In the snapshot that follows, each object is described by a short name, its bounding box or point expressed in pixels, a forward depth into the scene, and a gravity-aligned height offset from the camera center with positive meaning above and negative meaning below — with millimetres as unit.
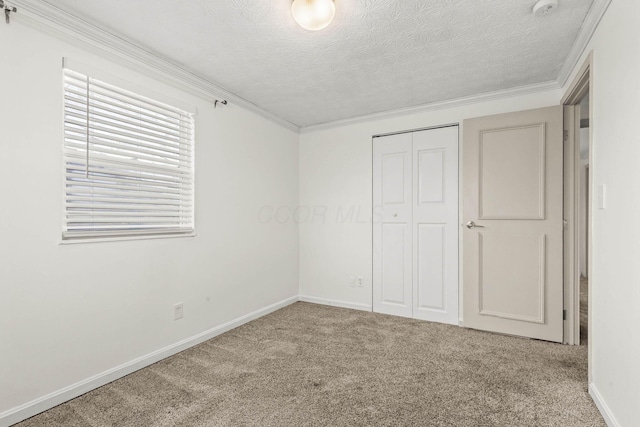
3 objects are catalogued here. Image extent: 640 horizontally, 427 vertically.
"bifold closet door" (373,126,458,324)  3305 -146
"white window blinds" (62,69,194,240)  1982 +338
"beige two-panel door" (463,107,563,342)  2752 -110
